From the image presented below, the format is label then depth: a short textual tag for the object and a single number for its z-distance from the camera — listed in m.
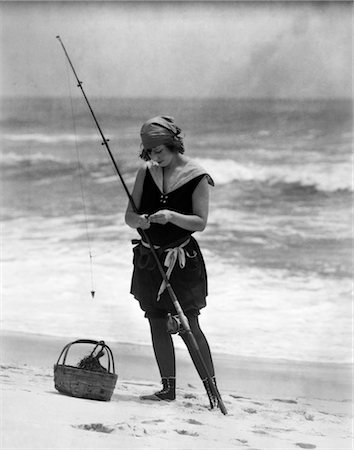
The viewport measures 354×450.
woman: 6.98
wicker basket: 6.99
